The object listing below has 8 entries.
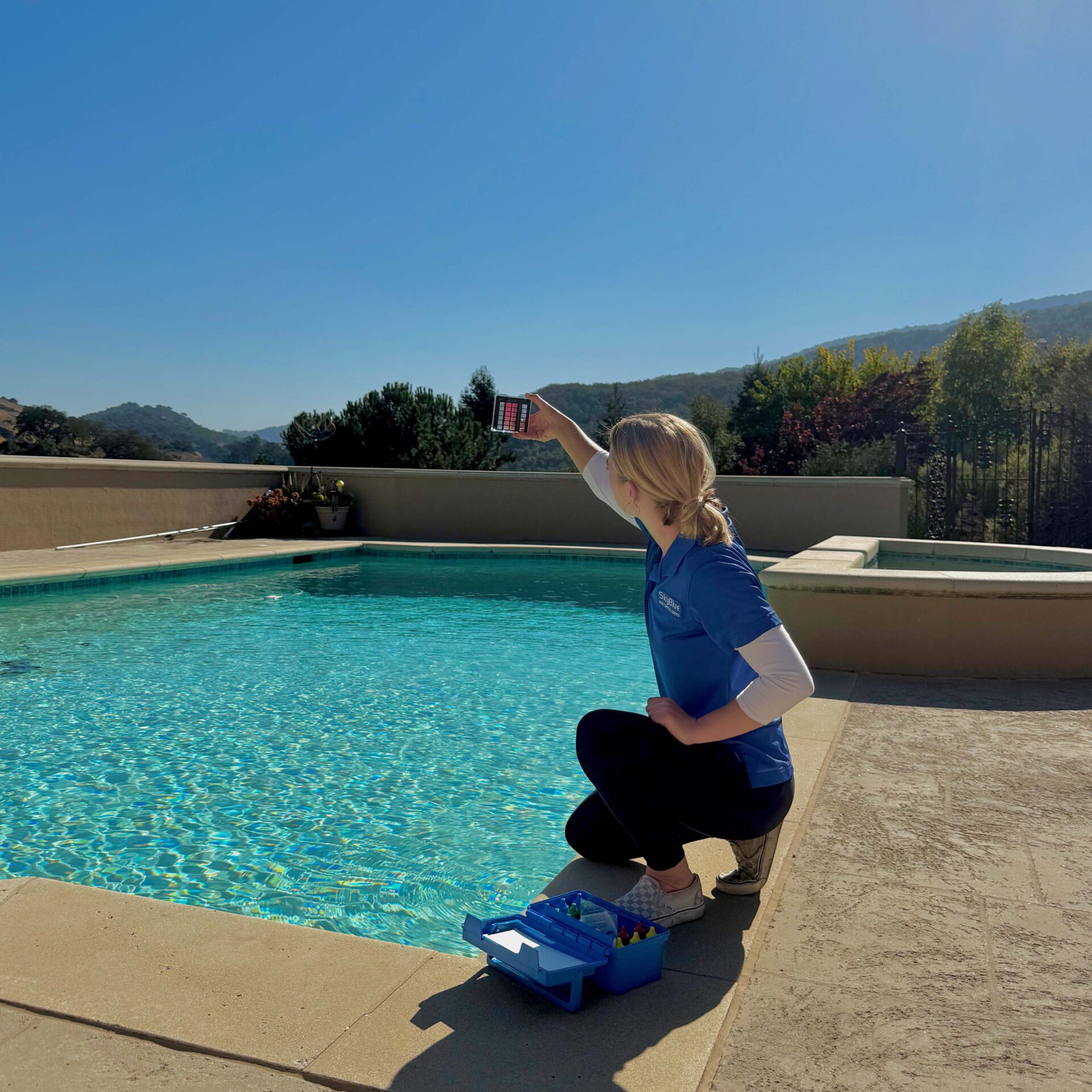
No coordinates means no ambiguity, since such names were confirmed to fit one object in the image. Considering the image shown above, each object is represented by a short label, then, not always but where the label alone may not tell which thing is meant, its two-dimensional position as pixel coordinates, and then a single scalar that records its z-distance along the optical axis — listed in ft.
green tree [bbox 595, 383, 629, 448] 154.61
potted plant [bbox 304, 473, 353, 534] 48.60
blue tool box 5.40
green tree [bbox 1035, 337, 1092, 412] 123.85
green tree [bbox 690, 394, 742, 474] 73.51
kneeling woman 5.75
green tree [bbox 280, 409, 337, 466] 84.48
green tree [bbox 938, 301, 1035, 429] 159.22
